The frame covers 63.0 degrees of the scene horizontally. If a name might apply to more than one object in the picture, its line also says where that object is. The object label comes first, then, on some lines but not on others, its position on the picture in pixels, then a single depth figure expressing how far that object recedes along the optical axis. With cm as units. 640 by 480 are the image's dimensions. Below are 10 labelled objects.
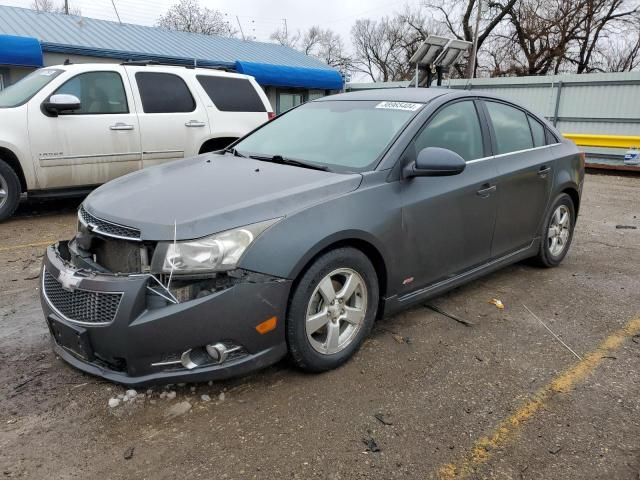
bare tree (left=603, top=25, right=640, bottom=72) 3437
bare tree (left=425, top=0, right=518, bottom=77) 3362
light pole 3008
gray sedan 252
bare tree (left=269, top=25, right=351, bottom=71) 4975
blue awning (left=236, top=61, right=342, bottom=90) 1670
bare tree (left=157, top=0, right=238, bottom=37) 4597
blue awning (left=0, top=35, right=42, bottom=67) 1227
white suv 607
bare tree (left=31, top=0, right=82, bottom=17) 3766
